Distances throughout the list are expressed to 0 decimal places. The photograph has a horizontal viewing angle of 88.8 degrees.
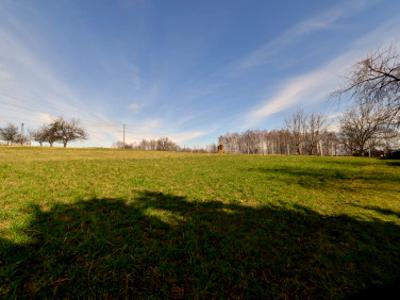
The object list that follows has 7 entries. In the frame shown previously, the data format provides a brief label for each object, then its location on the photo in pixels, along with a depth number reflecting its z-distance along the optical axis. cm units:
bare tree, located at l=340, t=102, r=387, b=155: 5575
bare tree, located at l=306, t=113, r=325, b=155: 7465
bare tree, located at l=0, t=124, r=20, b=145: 8200
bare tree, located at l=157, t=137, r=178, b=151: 14073
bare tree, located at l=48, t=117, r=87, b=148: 7319
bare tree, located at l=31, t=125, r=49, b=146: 7390
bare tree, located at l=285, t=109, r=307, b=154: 7681
